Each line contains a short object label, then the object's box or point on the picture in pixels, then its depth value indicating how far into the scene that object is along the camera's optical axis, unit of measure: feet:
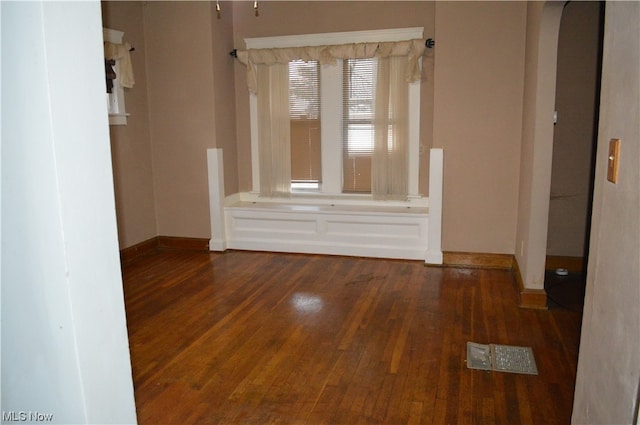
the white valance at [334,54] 16.05
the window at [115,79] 15.35
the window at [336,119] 16.84
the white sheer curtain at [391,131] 16.49
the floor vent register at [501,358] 9.06
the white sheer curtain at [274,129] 17.63
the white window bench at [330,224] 15.89
